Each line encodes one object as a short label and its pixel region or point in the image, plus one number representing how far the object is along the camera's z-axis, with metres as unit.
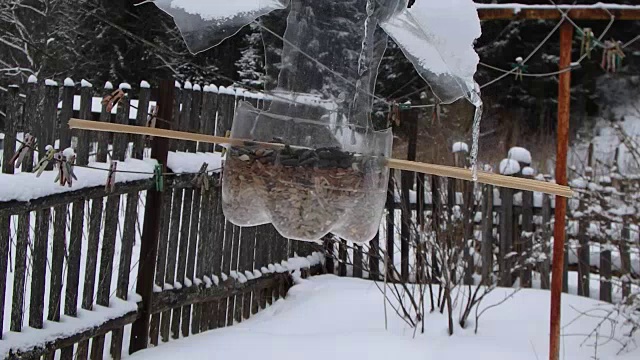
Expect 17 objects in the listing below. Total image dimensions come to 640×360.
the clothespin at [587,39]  3.38
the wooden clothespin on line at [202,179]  3.64
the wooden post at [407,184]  5.15
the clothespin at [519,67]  3.54
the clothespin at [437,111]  3.17
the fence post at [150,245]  3.64
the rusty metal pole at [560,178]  2.95
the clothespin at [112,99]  2.89
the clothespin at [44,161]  2.61
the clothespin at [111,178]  3.07
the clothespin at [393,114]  3.18
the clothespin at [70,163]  2.78
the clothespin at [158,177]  3.43
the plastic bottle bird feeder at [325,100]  1.51
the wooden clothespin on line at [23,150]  2.56
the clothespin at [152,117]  3.47
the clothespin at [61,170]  2.71
